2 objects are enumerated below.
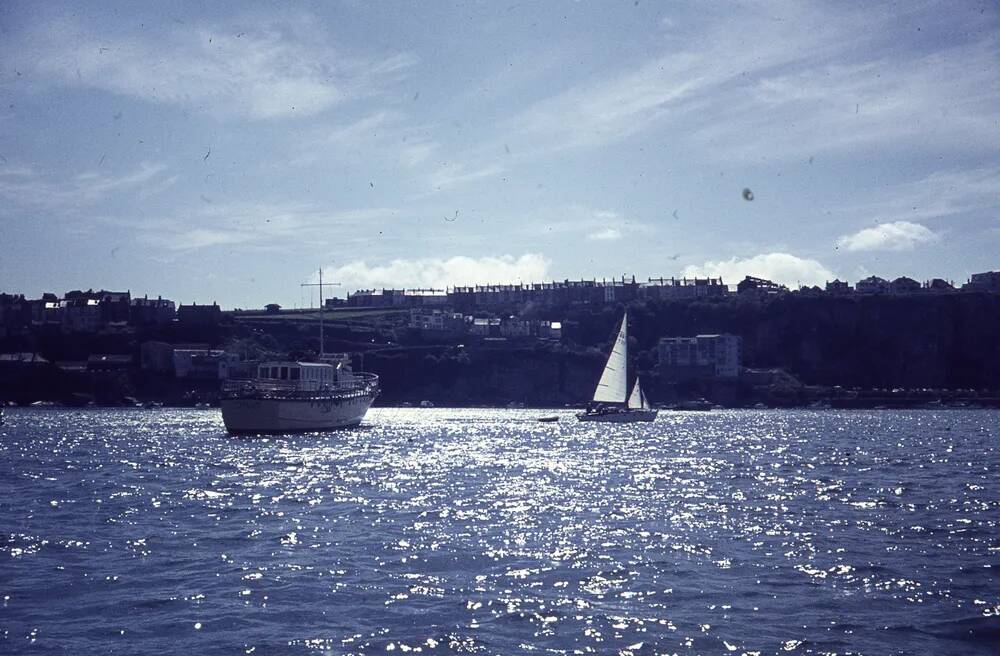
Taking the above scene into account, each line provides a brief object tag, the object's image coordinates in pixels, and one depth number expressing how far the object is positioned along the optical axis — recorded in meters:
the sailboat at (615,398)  102.75
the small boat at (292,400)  76.25
